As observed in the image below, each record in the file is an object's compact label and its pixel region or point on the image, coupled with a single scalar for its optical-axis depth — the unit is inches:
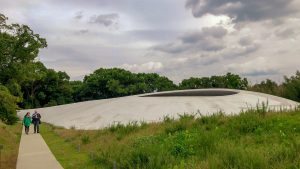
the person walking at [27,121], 646.7
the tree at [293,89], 1057.1
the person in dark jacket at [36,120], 659.0
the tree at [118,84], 1726.0
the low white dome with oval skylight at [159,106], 706.5
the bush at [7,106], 552.5
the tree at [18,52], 633.2
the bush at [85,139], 449.1
